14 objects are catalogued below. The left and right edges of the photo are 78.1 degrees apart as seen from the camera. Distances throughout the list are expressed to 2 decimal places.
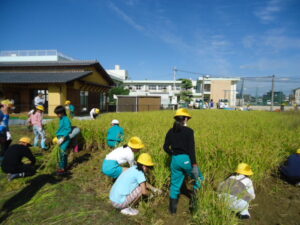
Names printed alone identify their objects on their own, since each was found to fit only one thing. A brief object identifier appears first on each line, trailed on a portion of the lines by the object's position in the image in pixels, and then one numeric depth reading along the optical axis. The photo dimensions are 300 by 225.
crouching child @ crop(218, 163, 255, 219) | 2.12
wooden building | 12.88
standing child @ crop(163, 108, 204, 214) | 2.42
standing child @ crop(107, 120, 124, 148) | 4.33
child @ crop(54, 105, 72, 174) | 3.75
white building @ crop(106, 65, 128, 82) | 49.53
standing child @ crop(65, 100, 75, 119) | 7.45
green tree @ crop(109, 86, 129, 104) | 29.07
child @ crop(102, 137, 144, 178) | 3.04
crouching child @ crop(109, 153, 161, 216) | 2.48
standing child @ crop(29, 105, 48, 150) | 5.32
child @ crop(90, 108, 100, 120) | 8.96
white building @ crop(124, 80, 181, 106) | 41.97
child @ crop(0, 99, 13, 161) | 4.30
